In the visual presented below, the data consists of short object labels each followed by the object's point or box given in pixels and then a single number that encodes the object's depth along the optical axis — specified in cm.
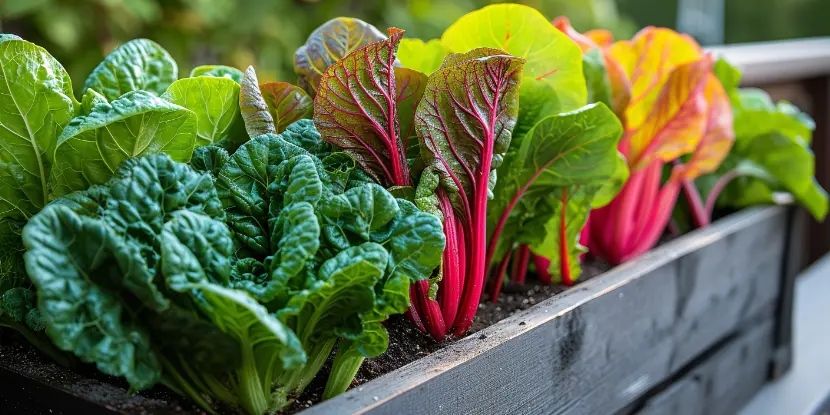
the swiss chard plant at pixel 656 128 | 113
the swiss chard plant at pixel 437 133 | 75
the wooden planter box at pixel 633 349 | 69
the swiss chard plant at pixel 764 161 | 146
